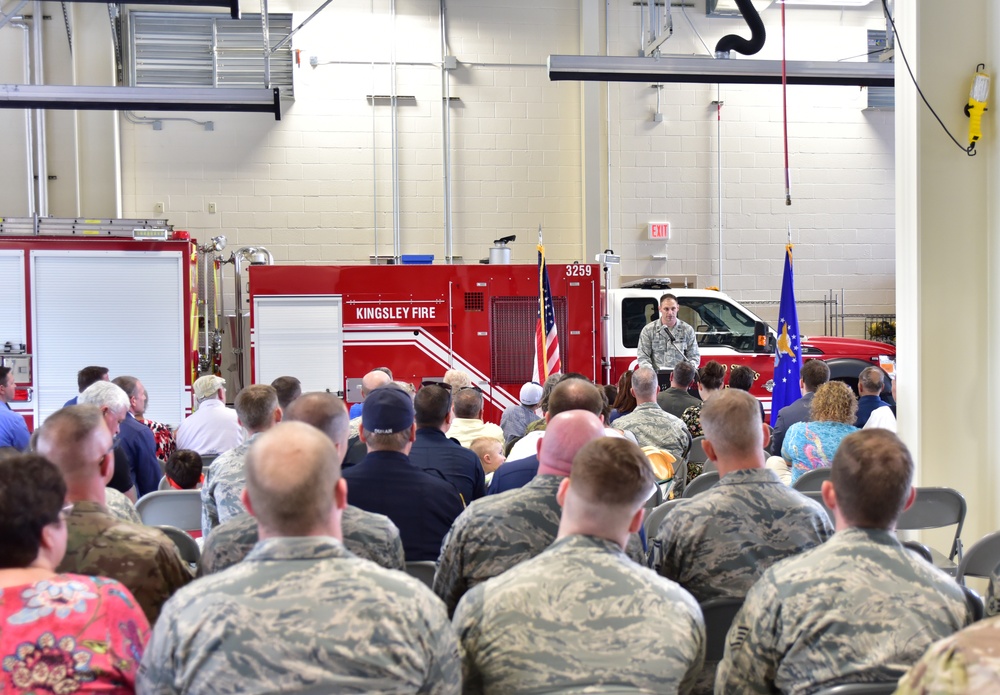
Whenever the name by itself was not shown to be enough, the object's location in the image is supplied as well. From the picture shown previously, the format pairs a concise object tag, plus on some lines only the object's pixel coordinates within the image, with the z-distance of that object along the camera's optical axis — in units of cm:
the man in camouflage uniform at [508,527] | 323
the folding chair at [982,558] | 381
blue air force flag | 908
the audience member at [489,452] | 612
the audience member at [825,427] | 557
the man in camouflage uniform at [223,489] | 433
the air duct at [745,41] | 981
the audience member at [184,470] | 564
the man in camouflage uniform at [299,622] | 206
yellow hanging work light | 602
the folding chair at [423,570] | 357
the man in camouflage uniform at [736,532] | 324
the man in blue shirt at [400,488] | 395
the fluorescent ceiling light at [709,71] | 964
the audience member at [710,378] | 792
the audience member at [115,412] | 581
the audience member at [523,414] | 771
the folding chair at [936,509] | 490
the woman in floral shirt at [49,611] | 210
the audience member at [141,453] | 630
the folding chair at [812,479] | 496
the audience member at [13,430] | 709
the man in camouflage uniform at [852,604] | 240
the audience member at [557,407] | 445
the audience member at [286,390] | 645
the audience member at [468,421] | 670
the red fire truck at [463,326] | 1186
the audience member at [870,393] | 719
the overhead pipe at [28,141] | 1338
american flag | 1046
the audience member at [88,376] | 771
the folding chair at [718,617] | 302
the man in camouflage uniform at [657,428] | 639
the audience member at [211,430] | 730
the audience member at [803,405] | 713
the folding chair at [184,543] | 379
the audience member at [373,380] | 793
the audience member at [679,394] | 786
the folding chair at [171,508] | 505
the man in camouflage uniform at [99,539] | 279
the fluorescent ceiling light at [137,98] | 1027
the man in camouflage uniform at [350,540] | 316
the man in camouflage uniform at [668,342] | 1104
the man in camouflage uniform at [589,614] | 229
